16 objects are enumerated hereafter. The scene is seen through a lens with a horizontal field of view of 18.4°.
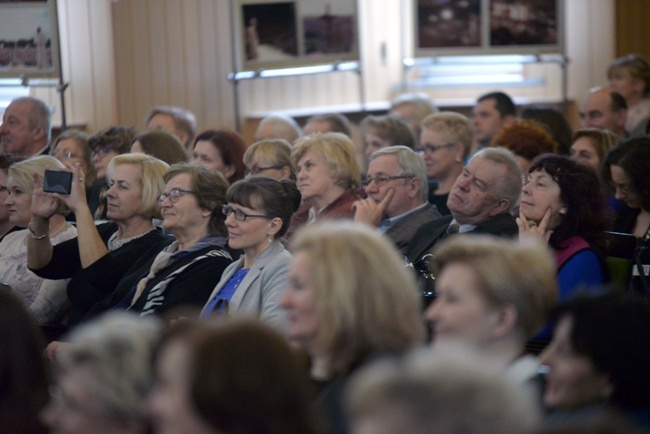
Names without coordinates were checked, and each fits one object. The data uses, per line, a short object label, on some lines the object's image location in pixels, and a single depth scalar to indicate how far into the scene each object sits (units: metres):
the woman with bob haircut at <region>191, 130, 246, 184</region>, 10.57
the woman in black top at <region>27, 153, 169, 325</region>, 8.62
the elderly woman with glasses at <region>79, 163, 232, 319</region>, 7.81
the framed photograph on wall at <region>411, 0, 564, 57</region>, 16.33
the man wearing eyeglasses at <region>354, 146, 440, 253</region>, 9.00
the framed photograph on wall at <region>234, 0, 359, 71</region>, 15.45
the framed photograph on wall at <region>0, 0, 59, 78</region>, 13.49
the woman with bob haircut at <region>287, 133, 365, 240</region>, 9.47
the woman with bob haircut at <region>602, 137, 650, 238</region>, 8.84
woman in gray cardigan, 7.25
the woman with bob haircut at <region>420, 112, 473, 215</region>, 10.93
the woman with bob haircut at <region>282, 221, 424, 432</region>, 4.46
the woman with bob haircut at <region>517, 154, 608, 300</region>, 7.43
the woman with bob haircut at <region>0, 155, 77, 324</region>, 9.08
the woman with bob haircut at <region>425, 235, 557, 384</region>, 4.75
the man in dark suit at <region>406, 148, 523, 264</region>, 8.37
